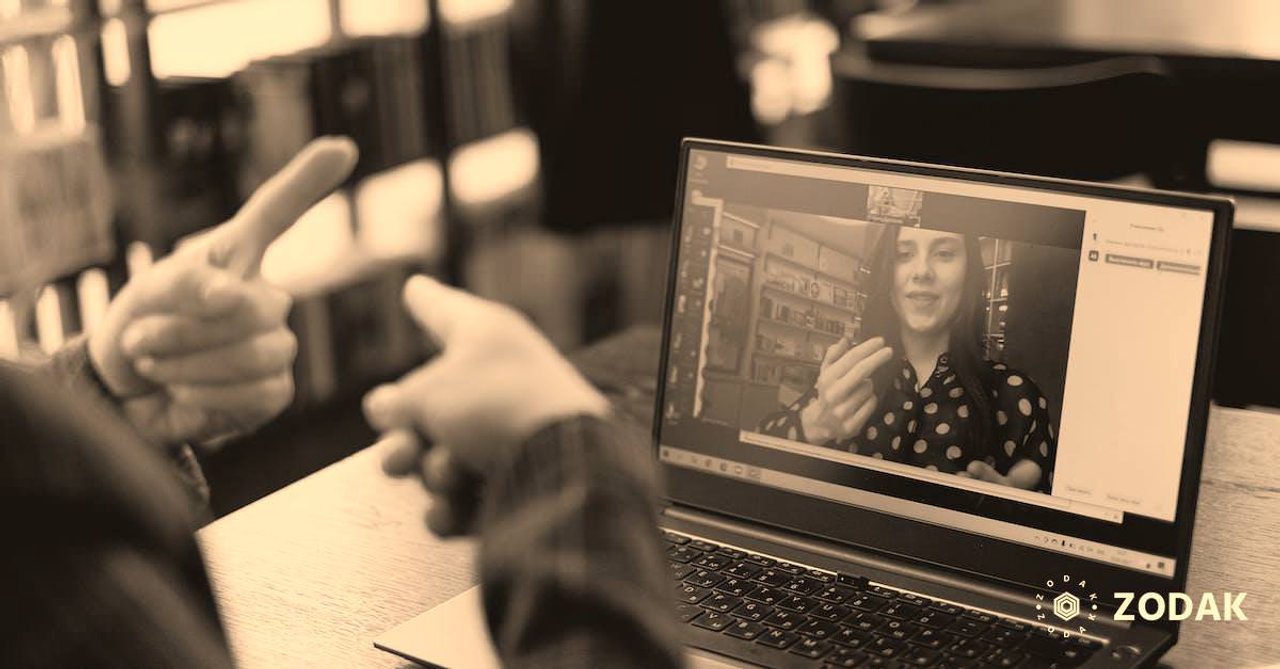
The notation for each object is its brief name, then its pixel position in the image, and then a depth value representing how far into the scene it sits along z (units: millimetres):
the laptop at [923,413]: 957
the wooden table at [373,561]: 1000
